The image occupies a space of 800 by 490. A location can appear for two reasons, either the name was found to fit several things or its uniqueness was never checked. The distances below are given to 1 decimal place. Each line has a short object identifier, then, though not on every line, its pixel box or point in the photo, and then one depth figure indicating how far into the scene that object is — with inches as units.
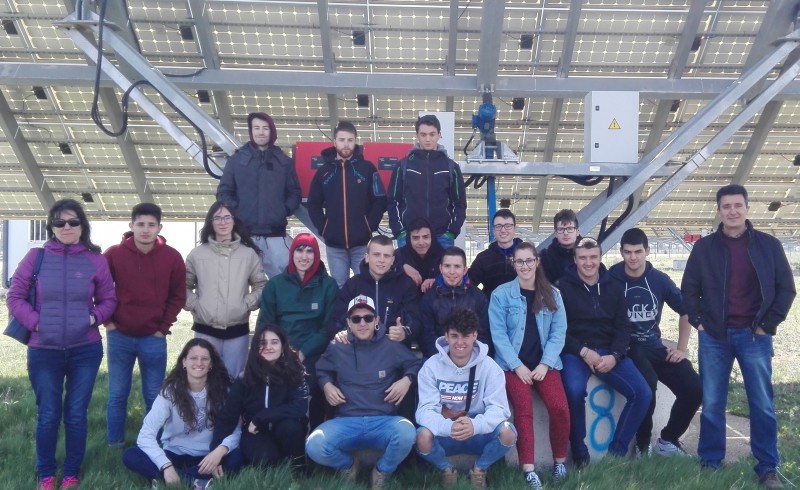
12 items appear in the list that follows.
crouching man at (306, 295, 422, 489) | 171.0
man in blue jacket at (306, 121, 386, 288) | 227.1
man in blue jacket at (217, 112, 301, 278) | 227.9
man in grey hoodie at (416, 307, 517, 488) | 170.2
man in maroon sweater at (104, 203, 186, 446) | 187.9
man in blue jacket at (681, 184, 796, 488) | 178.7
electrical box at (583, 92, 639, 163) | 284.7
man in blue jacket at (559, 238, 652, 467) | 191.9
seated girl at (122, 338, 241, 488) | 168.4
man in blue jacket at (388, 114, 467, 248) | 224.1
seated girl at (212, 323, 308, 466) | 173.9
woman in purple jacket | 166.6
